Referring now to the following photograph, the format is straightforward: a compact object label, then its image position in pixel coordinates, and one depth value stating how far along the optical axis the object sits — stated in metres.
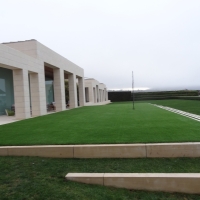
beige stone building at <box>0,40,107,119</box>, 10.34
